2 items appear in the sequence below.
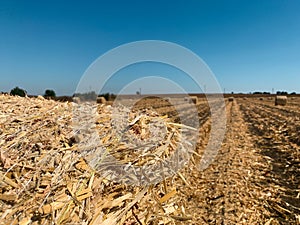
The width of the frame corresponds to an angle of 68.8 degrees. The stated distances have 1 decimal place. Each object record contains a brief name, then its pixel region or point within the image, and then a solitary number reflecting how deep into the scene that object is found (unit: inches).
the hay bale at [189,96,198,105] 982.1
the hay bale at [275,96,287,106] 848.3
